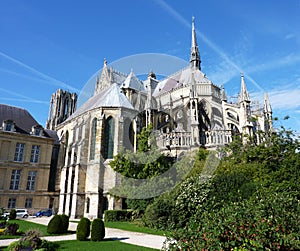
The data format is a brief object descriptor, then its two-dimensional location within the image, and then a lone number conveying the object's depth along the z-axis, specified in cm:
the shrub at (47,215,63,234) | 1286
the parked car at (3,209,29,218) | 2323
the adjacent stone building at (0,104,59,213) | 2641
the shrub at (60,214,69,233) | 1328
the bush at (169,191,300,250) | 473
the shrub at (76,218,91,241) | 1101
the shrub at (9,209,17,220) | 2047
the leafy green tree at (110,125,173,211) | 1870
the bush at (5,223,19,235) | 1195
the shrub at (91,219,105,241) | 1089
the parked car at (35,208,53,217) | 2542
